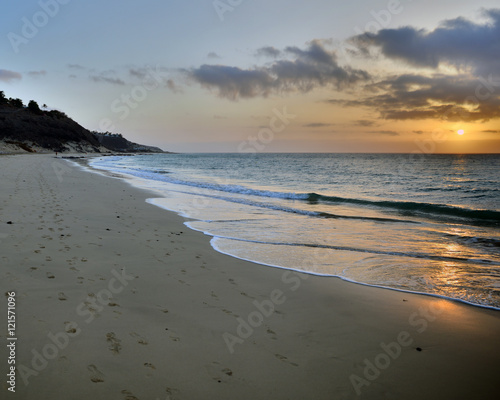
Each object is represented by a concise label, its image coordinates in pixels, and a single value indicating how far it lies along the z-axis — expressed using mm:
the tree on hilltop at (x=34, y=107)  127625
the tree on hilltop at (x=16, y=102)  131500
